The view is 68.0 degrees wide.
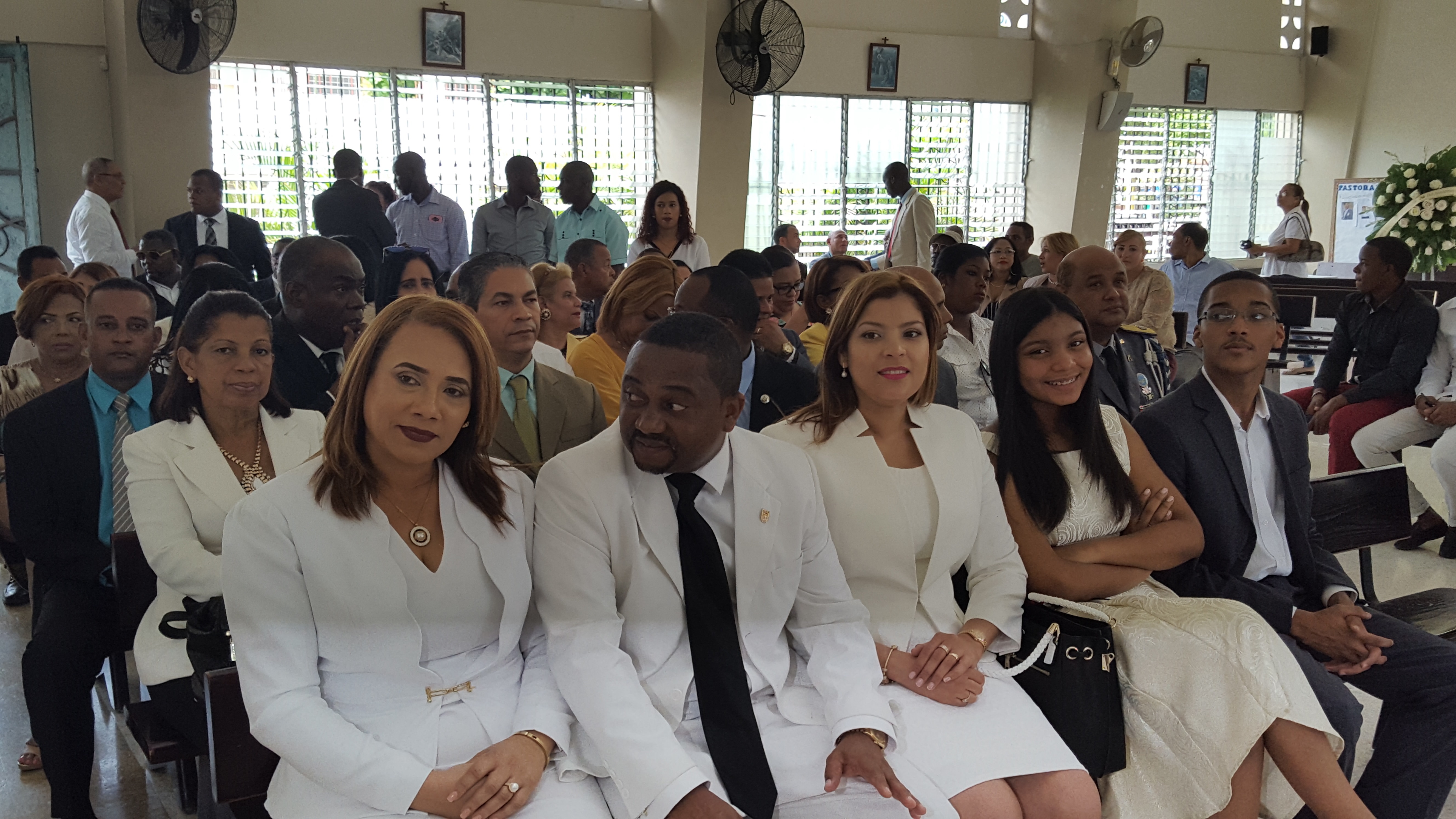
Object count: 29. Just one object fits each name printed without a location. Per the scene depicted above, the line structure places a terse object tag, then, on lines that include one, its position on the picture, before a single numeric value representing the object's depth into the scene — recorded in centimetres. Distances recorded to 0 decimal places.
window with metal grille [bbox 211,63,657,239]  898
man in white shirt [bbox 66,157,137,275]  692
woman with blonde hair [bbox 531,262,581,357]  431
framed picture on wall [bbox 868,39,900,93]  1197
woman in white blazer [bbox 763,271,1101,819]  206
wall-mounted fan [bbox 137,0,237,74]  740
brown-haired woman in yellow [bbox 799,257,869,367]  431
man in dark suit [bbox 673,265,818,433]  313
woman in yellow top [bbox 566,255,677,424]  343
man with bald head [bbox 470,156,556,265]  738
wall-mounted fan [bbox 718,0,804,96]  944
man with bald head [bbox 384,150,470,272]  771
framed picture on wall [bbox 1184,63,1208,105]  1420
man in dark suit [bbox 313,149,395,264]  647
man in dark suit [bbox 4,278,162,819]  255
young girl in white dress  225
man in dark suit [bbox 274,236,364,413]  319
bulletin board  1342
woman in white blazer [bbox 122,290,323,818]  240
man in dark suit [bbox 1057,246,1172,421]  384
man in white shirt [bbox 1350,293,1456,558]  500
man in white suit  192
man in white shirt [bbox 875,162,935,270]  890
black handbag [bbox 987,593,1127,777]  226
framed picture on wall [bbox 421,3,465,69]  945
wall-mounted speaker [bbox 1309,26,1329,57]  1495
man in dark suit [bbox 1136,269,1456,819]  253
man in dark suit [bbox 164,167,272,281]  669
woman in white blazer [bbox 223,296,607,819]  177
